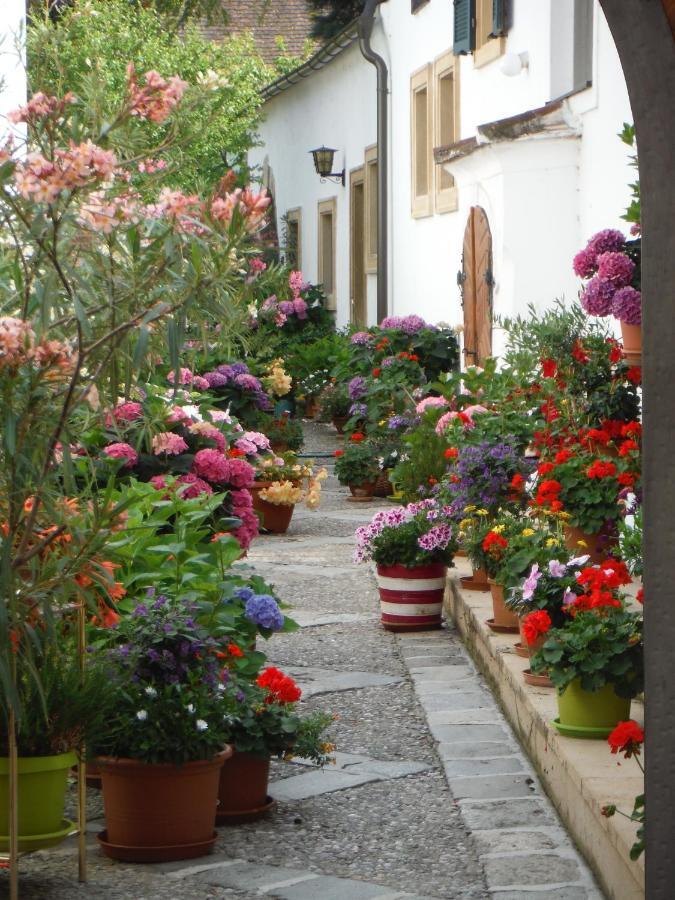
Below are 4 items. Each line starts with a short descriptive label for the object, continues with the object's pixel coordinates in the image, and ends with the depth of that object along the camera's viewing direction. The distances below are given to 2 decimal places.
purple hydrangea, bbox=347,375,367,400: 13.90
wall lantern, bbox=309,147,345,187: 19.55
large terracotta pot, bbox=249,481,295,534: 10.77
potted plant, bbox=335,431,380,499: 12.40
